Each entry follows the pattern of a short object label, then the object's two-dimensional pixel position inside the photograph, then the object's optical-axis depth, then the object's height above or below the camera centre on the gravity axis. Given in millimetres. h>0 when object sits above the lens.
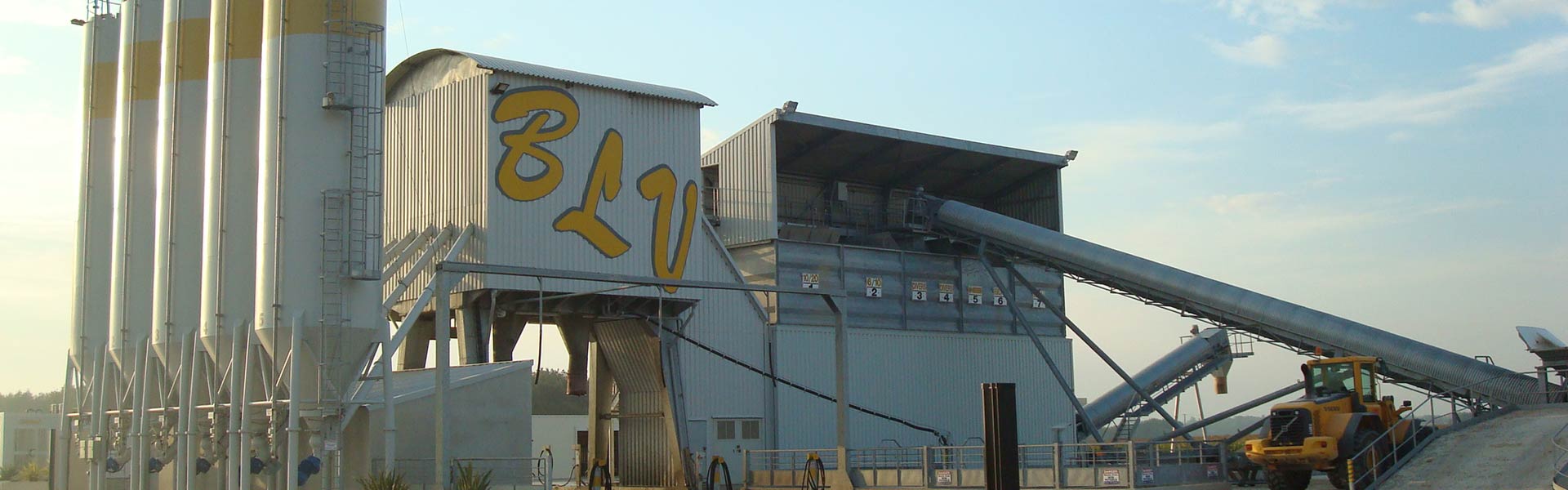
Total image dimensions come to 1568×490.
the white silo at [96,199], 38719 +5135
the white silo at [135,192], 36094 +5011
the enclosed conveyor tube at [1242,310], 34031 +1387
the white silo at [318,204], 28812 +3626
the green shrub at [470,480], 28275 -2137
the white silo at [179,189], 33375 +4688
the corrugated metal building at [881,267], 43625 +3265
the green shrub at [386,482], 28125 -2114
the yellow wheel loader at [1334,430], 27141 -1435
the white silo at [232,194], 30594 +4118
